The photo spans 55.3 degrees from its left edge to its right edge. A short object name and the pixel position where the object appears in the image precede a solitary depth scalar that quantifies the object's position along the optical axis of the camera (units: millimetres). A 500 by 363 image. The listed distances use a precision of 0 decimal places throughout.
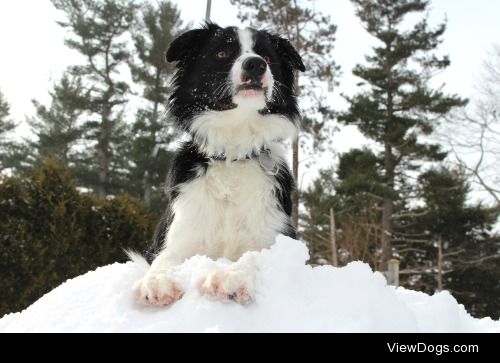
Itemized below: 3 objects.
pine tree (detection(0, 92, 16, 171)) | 25297
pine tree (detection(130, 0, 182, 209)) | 20547
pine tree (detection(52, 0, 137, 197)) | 21672
